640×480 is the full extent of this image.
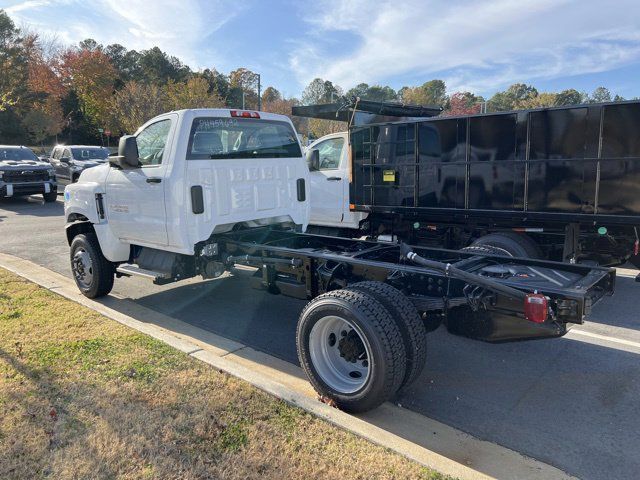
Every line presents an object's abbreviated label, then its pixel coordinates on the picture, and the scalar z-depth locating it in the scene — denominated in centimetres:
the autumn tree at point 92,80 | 4500
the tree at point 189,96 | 3744
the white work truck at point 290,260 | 349
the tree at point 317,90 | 6757
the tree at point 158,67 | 5525
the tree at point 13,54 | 4156
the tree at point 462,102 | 5359
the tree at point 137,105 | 3250
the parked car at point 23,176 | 1630
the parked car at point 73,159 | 1928
